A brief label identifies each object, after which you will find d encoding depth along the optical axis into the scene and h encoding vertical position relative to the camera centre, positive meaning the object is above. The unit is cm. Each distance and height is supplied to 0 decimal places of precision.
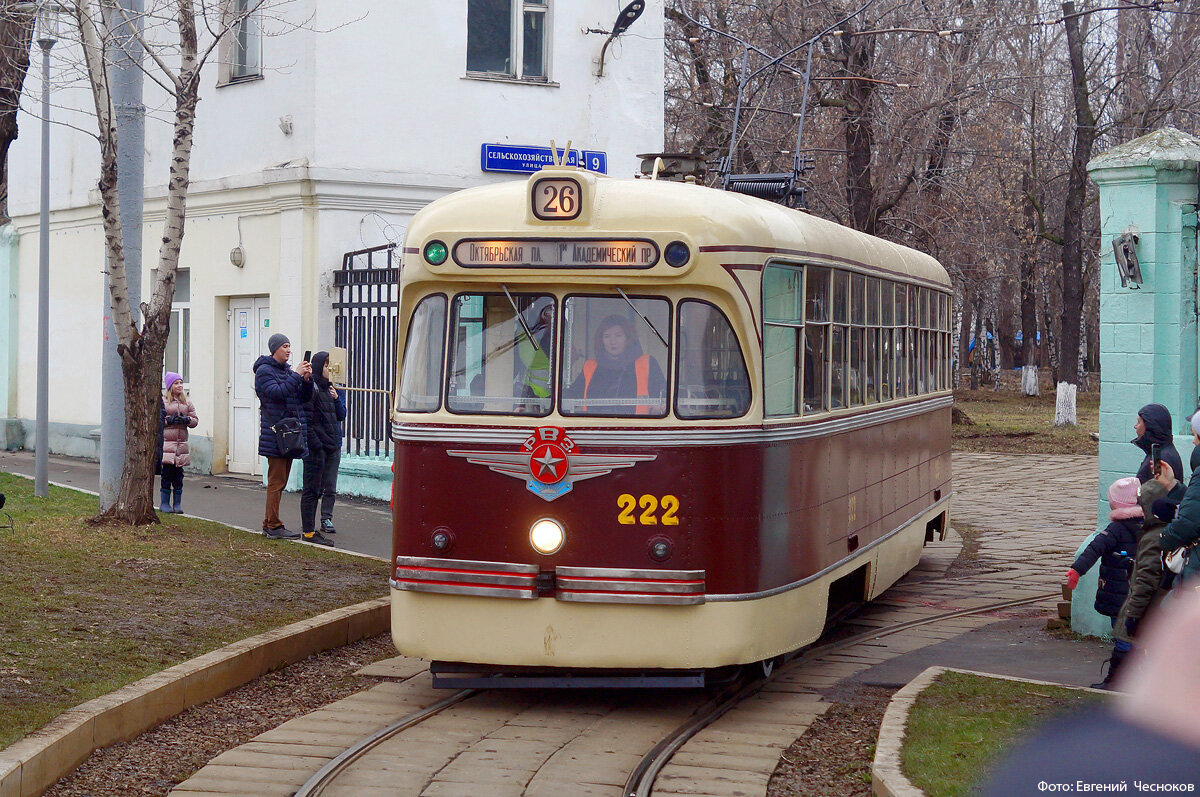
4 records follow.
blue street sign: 1909 +267
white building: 1808 +293
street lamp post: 1577 +95
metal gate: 1728 +42
